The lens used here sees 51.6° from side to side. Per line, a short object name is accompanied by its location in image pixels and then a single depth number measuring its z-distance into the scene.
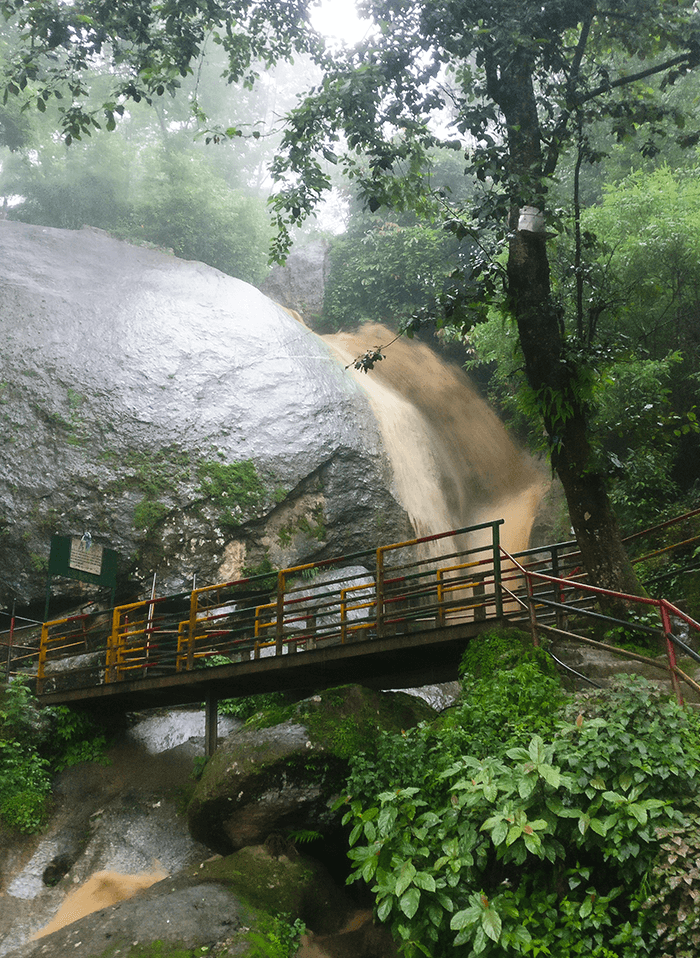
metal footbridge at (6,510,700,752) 7.75
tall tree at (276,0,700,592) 8.38
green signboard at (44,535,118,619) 11.84
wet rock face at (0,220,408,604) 14.09
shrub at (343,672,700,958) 4.32
